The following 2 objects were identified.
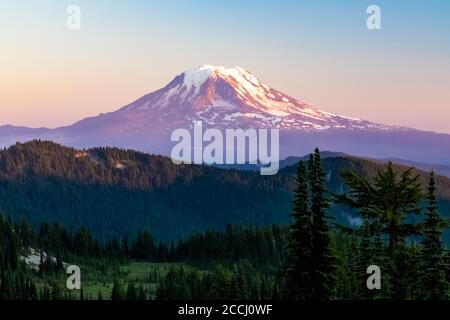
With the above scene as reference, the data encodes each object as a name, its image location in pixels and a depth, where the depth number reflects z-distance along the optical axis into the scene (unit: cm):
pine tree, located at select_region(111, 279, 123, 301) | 11681
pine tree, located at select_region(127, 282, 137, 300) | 11803
